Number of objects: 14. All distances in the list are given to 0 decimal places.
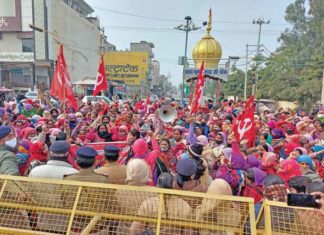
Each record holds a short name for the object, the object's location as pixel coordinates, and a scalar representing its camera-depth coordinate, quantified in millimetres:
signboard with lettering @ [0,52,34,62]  38406
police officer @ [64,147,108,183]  2980
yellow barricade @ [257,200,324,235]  2232
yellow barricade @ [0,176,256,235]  2354
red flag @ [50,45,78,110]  6816
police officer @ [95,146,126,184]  3404
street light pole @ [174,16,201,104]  31839
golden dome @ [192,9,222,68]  27100
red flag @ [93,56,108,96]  8852
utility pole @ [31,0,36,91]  38750
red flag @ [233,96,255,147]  5695
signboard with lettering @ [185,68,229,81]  20266
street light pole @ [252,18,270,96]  47656
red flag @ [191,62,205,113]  8278
